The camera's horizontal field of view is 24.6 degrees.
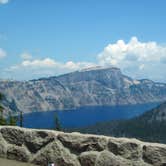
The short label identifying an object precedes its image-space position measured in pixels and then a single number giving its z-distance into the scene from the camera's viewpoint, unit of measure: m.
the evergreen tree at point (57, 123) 86.34
